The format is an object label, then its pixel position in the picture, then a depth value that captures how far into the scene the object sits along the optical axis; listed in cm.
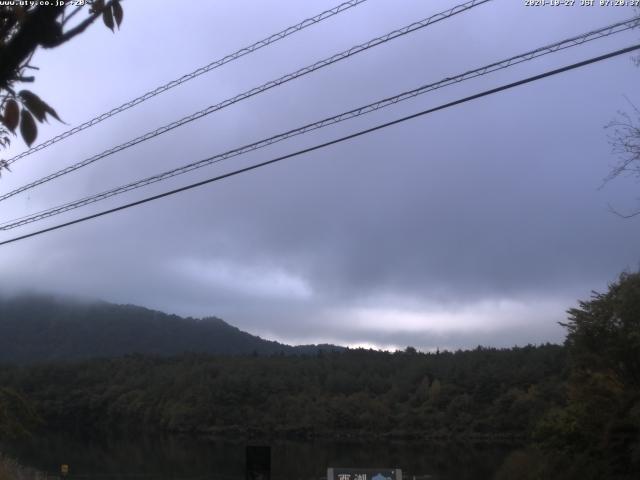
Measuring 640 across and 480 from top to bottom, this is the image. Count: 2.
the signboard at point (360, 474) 1487
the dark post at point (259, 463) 1200
